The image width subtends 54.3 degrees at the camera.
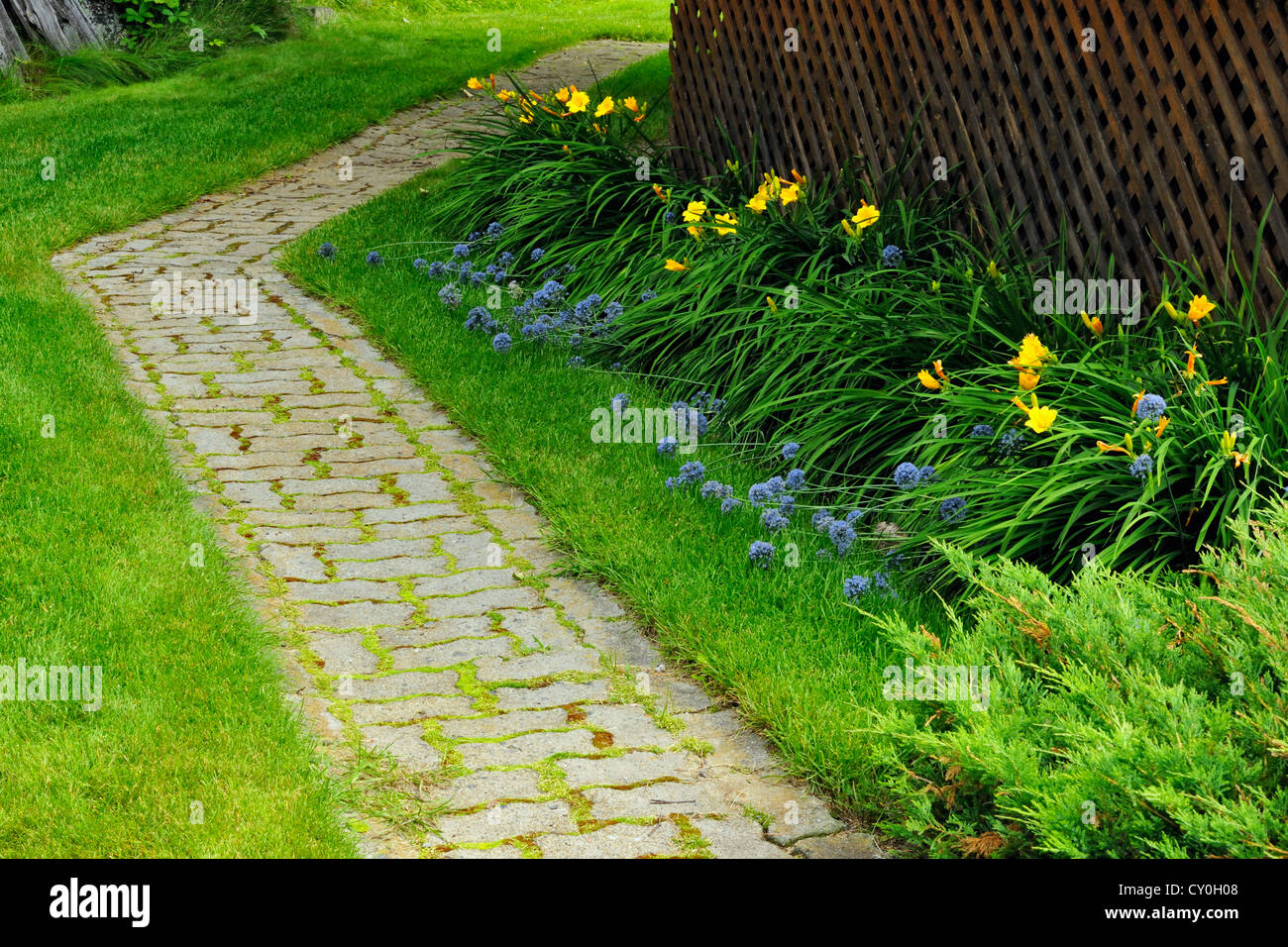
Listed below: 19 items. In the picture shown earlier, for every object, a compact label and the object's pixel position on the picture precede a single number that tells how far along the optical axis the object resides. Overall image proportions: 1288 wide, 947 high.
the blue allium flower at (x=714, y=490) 4.66
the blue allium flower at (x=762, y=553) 4.16
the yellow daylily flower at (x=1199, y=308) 4.33
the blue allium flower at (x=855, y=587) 3.92
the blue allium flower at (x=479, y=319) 6.34
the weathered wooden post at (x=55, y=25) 11.73
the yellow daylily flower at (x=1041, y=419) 4.02
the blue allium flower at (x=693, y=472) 4.77
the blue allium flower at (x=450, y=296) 6.64
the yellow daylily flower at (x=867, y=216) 5.73
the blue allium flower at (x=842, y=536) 4.25
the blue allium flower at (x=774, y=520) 4.37
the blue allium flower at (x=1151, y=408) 3.91
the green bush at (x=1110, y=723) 2.42
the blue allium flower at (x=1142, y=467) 3.82
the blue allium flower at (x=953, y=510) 4.04
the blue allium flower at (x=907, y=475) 4.30
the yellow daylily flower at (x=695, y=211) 6.44
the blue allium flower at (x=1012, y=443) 4.23
